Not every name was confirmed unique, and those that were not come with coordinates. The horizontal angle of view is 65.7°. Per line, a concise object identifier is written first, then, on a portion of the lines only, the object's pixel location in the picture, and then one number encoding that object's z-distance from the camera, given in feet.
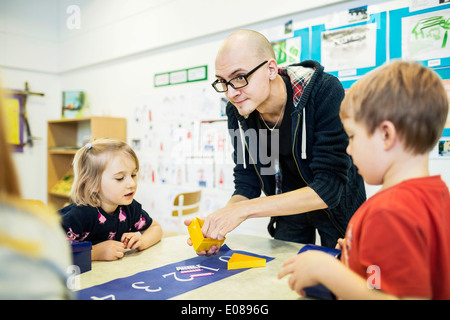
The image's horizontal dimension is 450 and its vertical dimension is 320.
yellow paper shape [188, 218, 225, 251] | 3.93
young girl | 4.49
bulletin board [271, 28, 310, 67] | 8.52
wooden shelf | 14.79
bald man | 4.35
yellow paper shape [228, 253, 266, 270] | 3.62
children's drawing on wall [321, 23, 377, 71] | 7.50
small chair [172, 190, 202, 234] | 9.32
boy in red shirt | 2.03
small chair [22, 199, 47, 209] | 4.93
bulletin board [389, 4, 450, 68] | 6.60
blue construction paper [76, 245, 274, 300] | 2.87
